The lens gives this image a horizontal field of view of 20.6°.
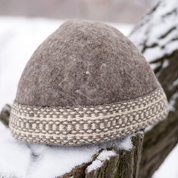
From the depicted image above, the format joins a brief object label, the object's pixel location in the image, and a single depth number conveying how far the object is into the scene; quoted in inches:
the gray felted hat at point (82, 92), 28.5
